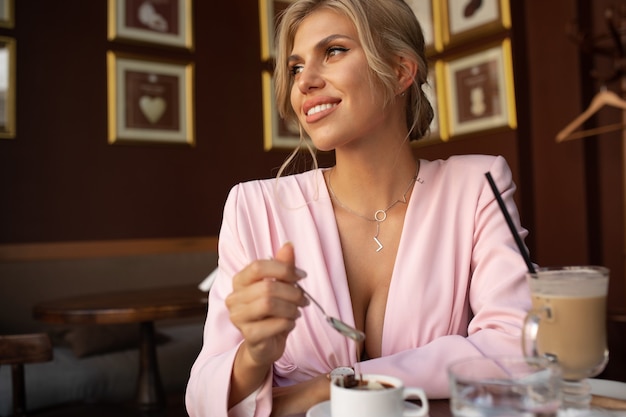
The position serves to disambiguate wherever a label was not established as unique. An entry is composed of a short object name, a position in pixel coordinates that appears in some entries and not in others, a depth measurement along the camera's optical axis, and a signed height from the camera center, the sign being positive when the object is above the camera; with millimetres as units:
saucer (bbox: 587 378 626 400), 1057 -304
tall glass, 884 -151
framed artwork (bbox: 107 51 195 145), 4395 +965
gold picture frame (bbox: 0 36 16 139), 3982 +948
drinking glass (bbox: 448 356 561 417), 665 -186
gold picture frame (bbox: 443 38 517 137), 4637 +1045
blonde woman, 1190 -11
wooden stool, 1903 -370
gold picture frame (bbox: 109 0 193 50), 4438 +1563
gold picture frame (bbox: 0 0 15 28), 4009 +1446
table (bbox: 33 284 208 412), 2688 -361
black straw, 1079 -15
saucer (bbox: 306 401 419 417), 871 -267
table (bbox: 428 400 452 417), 957 -302
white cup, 769 -225
